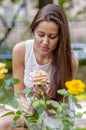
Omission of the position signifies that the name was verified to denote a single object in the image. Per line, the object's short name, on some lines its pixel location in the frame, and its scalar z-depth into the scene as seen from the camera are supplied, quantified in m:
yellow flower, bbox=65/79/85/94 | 1.50
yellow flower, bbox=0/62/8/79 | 1.64
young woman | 2.38
